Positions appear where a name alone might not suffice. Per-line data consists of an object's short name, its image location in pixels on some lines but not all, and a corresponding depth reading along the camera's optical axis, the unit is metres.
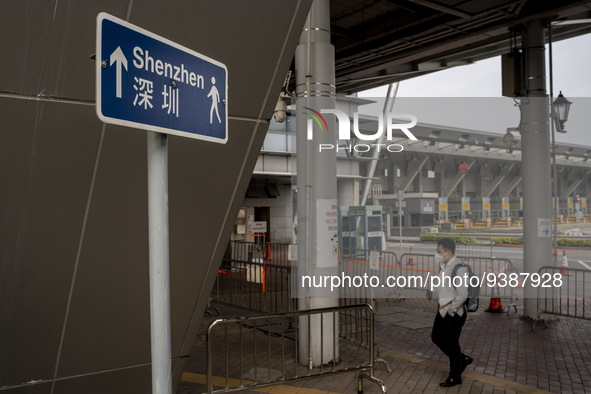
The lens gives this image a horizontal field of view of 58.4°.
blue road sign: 1.69
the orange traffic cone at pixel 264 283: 11.95
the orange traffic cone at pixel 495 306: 11.54
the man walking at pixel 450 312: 6.50
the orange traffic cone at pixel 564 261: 18.31
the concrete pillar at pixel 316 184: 7.19
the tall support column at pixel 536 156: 10.56
